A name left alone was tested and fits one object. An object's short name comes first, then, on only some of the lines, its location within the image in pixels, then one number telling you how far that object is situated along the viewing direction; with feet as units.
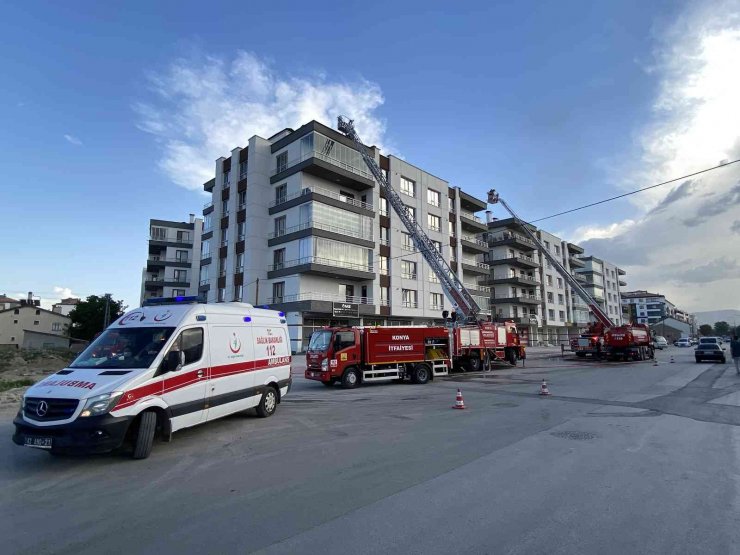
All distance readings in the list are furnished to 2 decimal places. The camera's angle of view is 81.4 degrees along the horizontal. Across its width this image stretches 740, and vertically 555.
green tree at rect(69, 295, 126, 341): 195.93
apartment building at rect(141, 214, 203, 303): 205.26
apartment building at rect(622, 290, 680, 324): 507.14
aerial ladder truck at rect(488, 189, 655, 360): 100.63
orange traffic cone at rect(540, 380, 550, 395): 43.29
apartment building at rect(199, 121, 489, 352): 115.75
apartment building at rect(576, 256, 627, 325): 299.99
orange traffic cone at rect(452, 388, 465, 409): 35.76
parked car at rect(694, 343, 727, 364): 92.65
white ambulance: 19.47
